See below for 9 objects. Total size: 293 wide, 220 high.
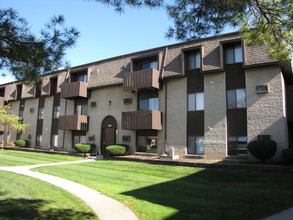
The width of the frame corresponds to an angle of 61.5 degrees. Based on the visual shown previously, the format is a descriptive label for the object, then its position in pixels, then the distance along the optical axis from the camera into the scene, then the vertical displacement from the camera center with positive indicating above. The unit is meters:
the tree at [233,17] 6.59 +3.61
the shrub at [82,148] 22.15 -0.70
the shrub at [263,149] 14.38 -0.35
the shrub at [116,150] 19.98 -0.75
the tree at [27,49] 6.01 +2.31
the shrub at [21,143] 29.19 -0.43
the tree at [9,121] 27.34 +2.08
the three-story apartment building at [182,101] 16.03 +3.23
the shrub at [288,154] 13.30 -0.59
